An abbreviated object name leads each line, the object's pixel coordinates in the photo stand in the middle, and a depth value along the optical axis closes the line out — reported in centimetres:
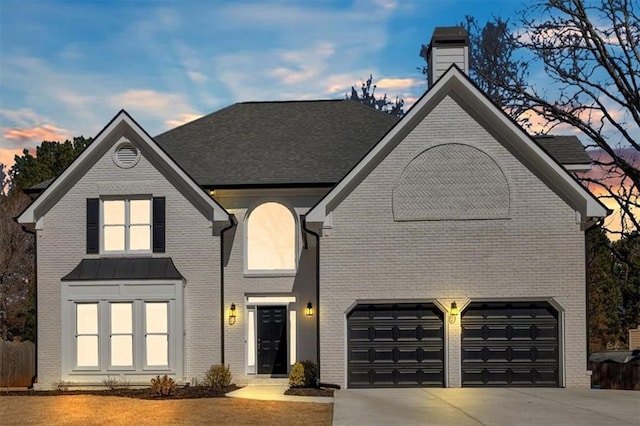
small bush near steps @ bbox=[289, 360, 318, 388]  2245
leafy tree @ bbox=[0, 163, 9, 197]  5819
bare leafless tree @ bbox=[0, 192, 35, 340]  4466
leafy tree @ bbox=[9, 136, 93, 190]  4572
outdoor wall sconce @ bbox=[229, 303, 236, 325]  2497
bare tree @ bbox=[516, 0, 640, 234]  2920
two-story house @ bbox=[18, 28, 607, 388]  2241
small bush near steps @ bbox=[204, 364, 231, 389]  2331
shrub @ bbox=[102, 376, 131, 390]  2350
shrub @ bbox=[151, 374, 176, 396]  2061
